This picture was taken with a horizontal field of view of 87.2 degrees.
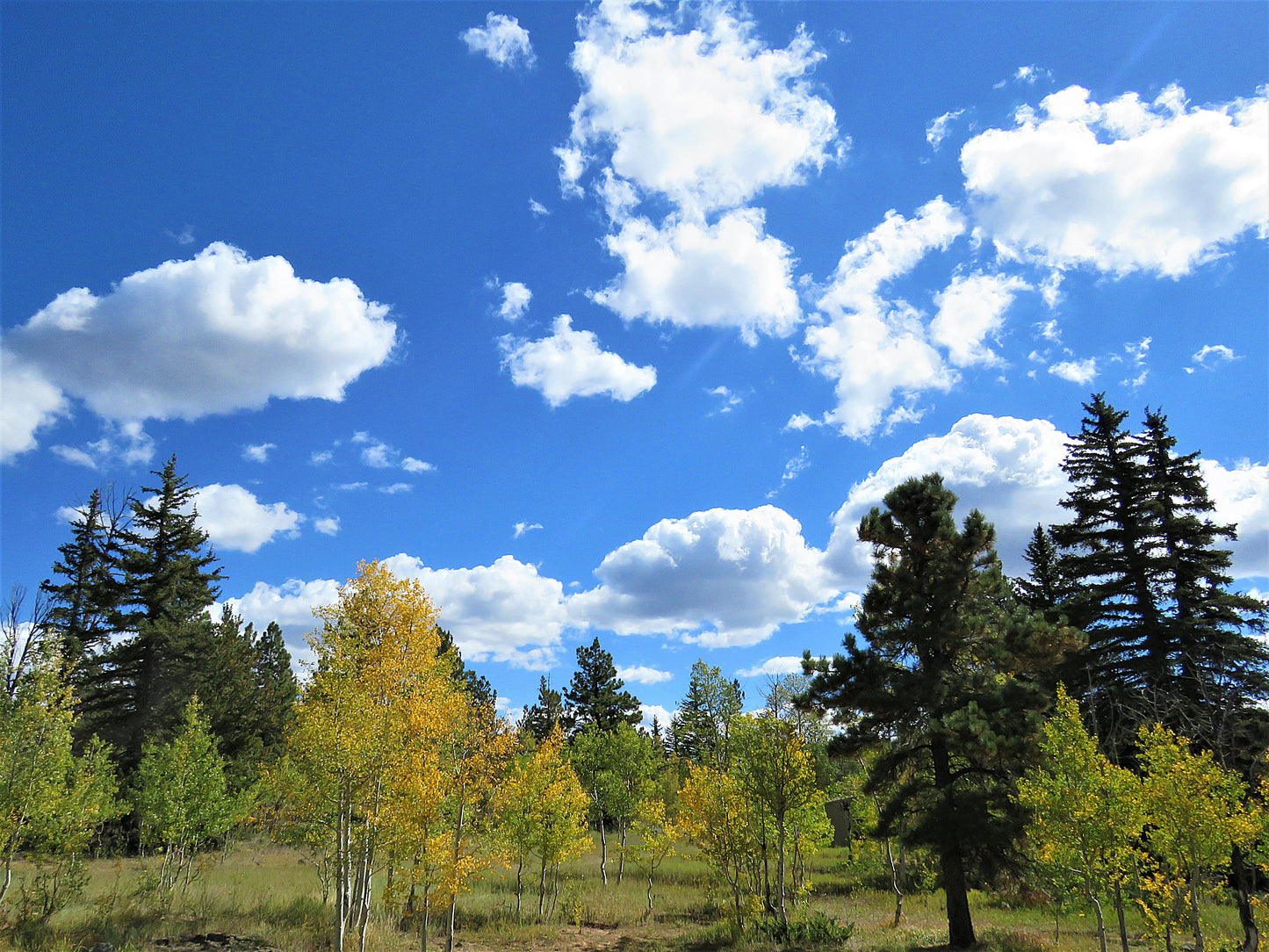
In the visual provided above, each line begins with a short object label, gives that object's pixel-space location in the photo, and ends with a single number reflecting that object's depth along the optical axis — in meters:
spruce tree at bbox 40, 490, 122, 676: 37.22
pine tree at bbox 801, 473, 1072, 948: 16.73
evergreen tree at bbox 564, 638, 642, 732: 57.97
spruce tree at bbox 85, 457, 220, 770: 35.31
